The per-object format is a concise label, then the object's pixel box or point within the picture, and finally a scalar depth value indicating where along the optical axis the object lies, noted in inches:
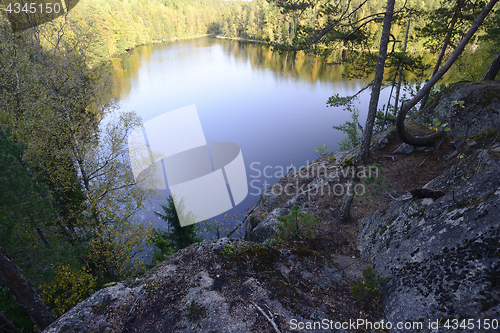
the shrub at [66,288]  364.2
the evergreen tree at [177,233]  584.7
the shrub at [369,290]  164.2
